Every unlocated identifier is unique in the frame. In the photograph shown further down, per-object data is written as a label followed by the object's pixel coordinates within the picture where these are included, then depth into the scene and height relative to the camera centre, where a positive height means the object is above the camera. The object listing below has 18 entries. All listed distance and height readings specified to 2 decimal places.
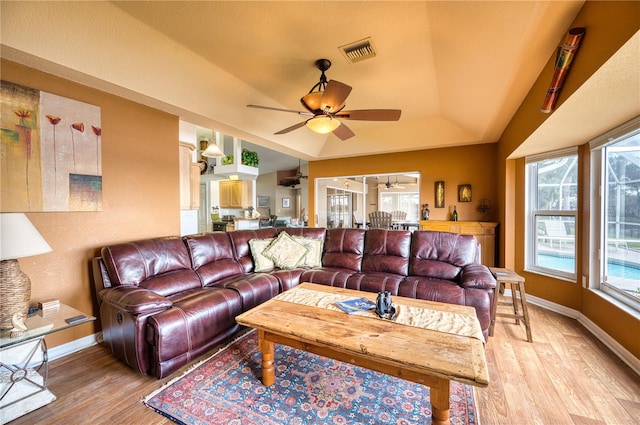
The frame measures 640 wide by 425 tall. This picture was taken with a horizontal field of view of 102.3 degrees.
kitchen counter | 5.34 -0.27
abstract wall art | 2.05 +0.51
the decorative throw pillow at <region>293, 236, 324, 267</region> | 3.61 -0.59
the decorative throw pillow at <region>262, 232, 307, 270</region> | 3.50 -0.58
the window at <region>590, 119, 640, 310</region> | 2.25 -0.04
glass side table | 1.57 -1.09
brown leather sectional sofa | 1.95 -0.75
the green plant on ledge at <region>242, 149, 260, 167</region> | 5.38 +1.11
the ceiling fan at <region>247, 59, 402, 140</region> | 2.41 +1.02
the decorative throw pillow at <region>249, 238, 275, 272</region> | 3.40 -0.63
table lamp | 1.55 -0.30
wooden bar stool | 2.49 -0.89
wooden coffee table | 1.29 -0.77
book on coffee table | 1.93 -0.75
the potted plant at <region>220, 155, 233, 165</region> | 5.29 +1.05
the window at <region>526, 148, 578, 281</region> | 3.14 -0.06
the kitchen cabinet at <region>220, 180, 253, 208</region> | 6.37 +0.42
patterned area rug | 1.56 -1.25
